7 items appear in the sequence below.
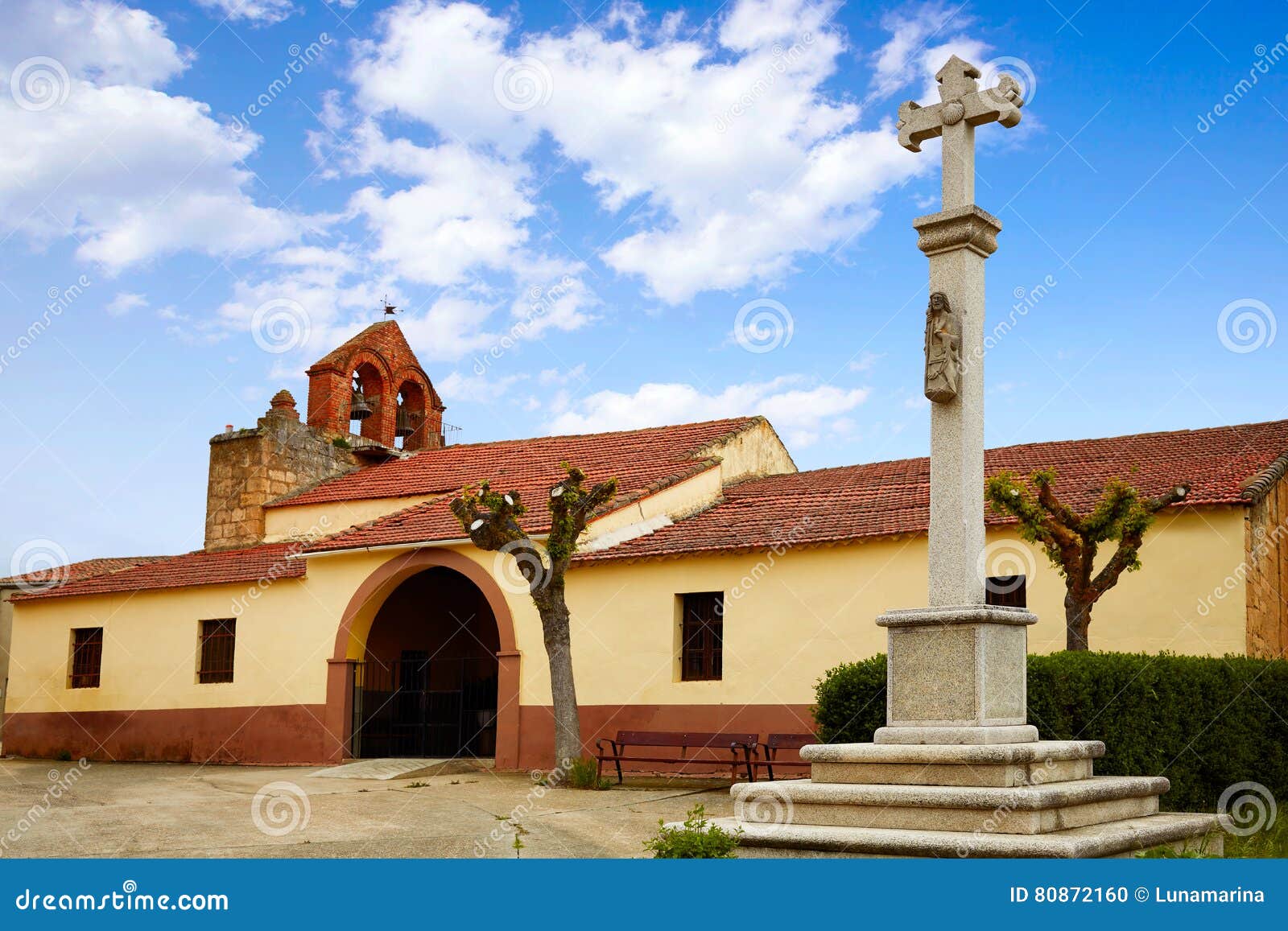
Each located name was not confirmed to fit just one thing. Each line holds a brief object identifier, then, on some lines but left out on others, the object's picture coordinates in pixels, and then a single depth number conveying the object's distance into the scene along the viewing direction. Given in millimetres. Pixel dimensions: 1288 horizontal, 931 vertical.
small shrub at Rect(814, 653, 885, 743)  10477
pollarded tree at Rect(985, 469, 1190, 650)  11742
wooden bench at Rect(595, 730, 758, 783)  14164
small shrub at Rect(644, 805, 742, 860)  6914
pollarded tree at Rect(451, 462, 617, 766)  14344
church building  14453
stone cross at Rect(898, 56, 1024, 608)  7711
